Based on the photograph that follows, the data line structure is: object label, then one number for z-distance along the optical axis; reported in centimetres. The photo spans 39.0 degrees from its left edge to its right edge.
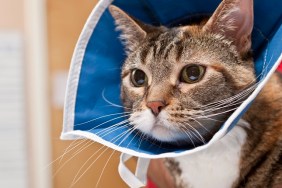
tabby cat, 64
